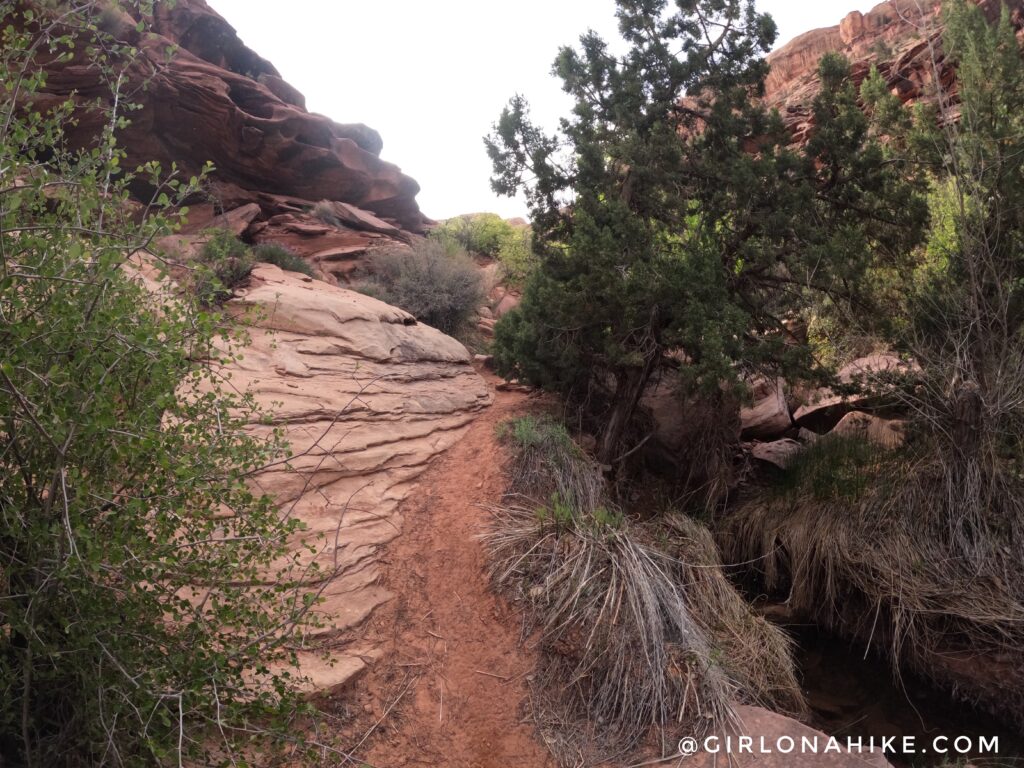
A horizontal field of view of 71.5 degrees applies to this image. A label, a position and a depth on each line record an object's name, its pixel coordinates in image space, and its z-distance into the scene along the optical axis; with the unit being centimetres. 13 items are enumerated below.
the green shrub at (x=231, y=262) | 910
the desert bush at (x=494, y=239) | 1661
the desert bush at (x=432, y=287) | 1267
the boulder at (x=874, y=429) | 839
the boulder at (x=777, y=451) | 967
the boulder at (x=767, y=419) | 1062
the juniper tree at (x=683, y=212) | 757
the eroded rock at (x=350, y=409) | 563
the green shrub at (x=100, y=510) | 285
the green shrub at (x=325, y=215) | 1742
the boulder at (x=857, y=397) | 732
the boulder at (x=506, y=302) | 1506
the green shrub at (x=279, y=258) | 1217
